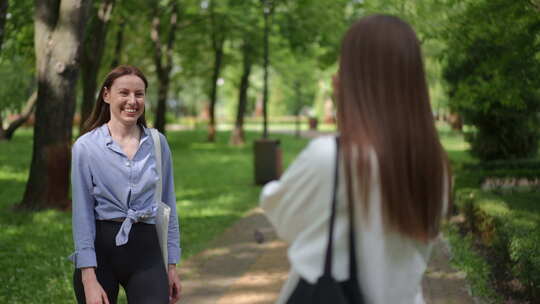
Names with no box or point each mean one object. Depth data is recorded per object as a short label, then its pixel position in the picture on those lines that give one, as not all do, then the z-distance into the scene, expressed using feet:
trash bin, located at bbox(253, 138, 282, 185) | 50.44
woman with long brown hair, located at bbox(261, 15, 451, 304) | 6.13
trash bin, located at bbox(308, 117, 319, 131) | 169.58
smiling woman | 9.33
